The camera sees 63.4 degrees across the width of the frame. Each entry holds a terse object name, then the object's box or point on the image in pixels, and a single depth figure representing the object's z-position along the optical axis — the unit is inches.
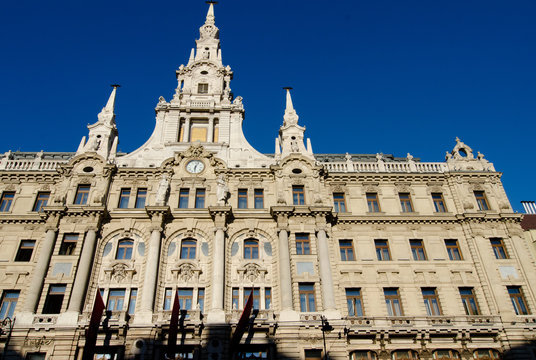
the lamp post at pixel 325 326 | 1151.0
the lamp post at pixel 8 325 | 1111.5
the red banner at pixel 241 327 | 1087.6
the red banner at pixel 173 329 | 1066.1
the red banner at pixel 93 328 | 1040.2
